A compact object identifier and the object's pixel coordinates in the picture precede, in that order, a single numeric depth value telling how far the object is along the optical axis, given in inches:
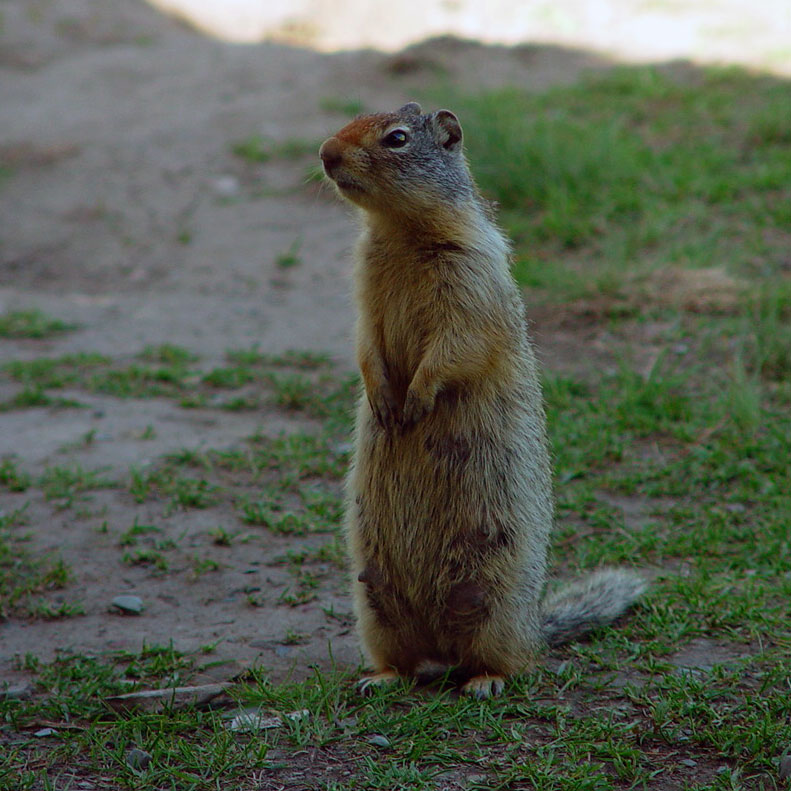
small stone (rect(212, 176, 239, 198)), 649.0
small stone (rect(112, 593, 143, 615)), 290.1
